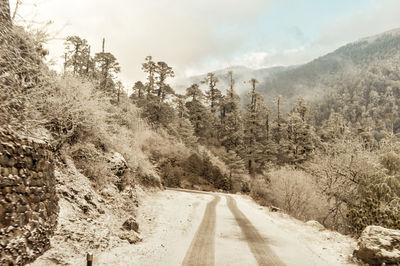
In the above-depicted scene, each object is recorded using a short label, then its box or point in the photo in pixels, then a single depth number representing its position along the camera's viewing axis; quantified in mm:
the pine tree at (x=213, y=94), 63406
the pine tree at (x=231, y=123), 55769
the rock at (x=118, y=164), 15320
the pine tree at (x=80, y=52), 43531
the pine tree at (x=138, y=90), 58369
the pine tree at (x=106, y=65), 43388
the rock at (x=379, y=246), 7844
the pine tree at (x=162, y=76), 50125
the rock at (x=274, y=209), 20275
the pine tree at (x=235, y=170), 43147
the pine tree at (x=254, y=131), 53594
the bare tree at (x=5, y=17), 9319
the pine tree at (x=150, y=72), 49875
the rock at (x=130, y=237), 9597
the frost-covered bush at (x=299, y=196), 25062
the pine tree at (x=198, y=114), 57469
